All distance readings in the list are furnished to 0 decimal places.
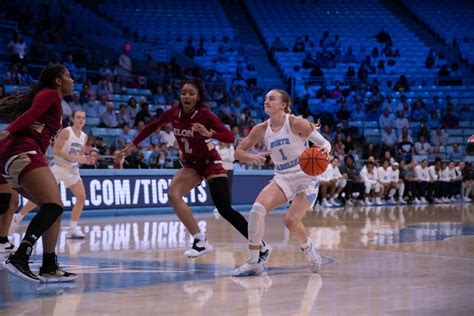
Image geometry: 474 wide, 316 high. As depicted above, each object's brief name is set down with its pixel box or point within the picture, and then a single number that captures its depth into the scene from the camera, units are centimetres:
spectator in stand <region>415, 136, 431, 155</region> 2972
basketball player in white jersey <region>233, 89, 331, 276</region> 921
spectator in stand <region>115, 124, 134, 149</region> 2089
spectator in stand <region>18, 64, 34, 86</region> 2202
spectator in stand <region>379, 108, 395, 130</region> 3012
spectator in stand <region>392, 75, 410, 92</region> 3306
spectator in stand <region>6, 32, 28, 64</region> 2420
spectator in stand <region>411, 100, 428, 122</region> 3162
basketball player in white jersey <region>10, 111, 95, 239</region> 1321
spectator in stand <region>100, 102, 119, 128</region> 2217
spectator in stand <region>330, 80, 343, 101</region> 3184
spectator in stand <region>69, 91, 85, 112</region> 2170
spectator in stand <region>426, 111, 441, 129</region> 3179
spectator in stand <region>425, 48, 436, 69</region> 3497
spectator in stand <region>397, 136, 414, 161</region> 2869
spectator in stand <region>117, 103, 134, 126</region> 2250
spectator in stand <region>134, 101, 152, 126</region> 2241
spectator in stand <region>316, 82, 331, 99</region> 3134
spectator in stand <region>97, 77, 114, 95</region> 2367
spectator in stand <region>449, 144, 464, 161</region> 3041
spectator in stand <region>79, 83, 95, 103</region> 2252
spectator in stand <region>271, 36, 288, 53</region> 3528
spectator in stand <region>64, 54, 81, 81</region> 2425
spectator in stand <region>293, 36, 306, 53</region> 3531
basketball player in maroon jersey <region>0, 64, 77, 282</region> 767
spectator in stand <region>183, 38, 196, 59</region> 3247
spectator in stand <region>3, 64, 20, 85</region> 2173
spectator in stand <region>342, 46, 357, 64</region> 3500
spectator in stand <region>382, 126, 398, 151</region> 2930
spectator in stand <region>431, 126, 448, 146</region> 3025
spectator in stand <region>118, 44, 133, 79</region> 2619
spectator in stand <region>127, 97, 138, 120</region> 2305
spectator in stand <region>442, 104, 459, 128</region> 3123
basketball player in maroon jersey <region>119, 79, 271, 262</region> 985
